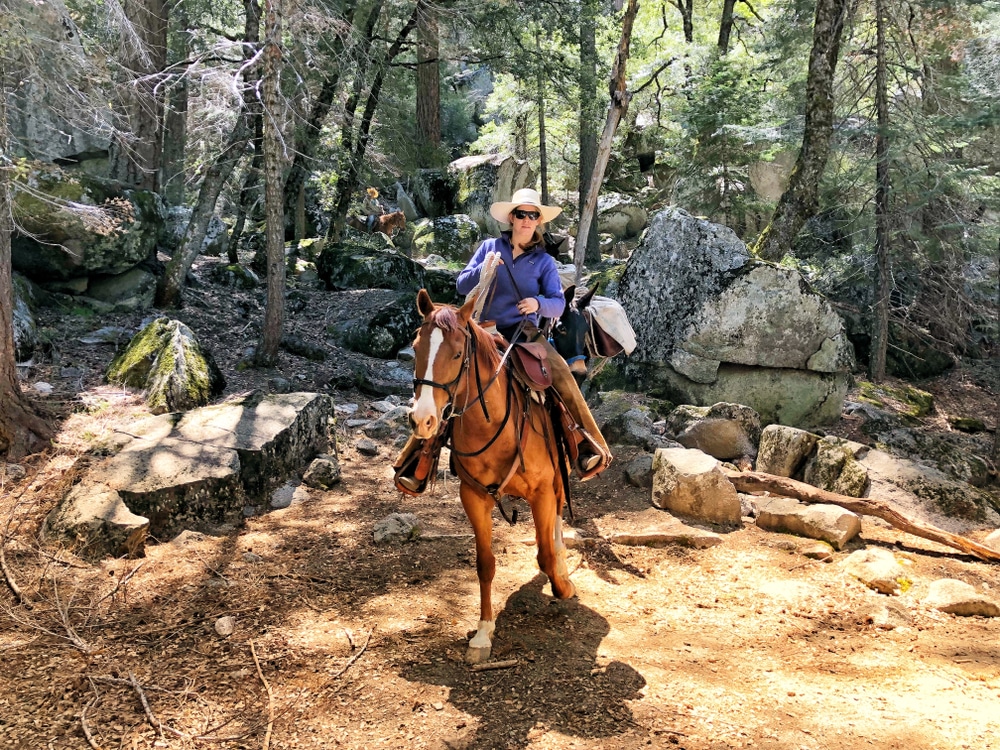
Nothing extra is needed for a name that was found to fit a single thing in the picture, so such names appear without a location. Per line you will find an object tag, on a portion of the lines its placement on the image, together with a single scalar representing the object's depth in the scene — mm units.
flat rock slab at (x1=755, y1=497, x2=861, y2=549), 6816
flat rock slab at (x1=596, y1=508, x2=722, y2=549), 6938
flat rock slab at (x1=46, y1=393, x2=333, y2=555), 6161
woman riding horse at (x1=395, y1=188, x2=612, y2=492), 5258
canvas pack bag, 6695
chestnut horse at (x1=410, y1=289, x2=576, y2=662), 3877
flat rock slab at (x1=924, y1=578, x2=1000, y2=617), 5512
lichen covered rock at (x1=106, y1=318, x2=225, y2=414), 8953
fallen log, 6758
